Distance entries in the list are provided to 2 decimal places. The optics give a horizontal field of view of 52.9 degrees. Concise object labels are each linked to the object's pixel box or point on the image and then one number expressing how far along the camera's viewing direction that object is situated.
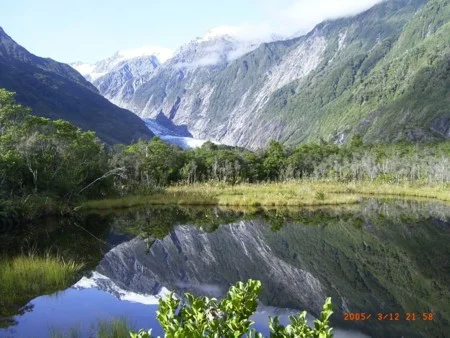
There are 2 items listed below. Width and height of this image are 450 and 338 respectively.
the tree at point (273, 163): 77.84
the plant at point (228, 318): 4.58
